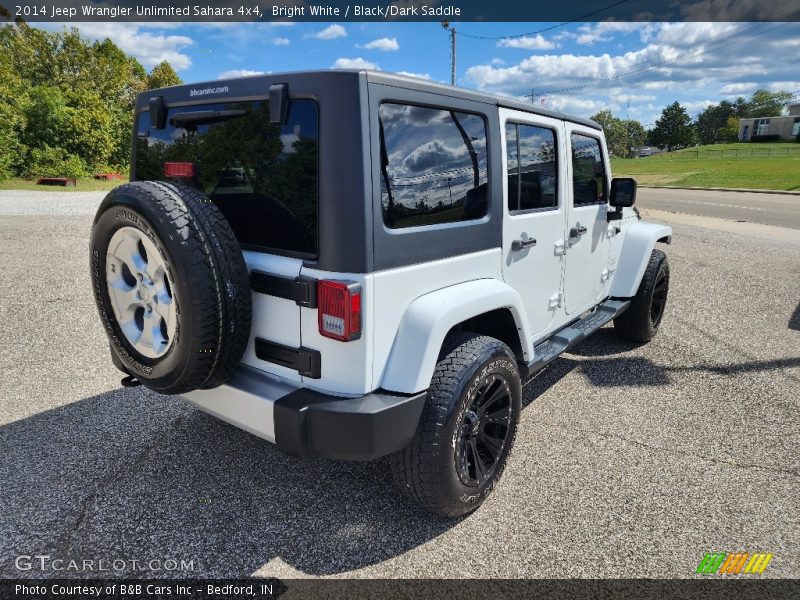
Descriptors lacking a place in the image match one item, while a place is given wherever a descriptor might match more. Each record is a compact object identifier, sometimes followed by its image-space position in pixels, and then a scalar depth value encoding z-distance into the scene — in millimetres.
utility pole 34750
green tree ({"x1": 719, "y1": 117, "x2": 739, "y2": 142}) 112188
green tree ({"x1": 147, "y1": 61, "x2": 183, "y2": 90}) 49444
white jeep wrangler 2096
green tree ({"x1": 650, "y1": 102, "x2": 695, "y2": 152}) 115312
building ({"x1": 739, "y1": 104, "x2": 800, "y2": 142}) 93938
